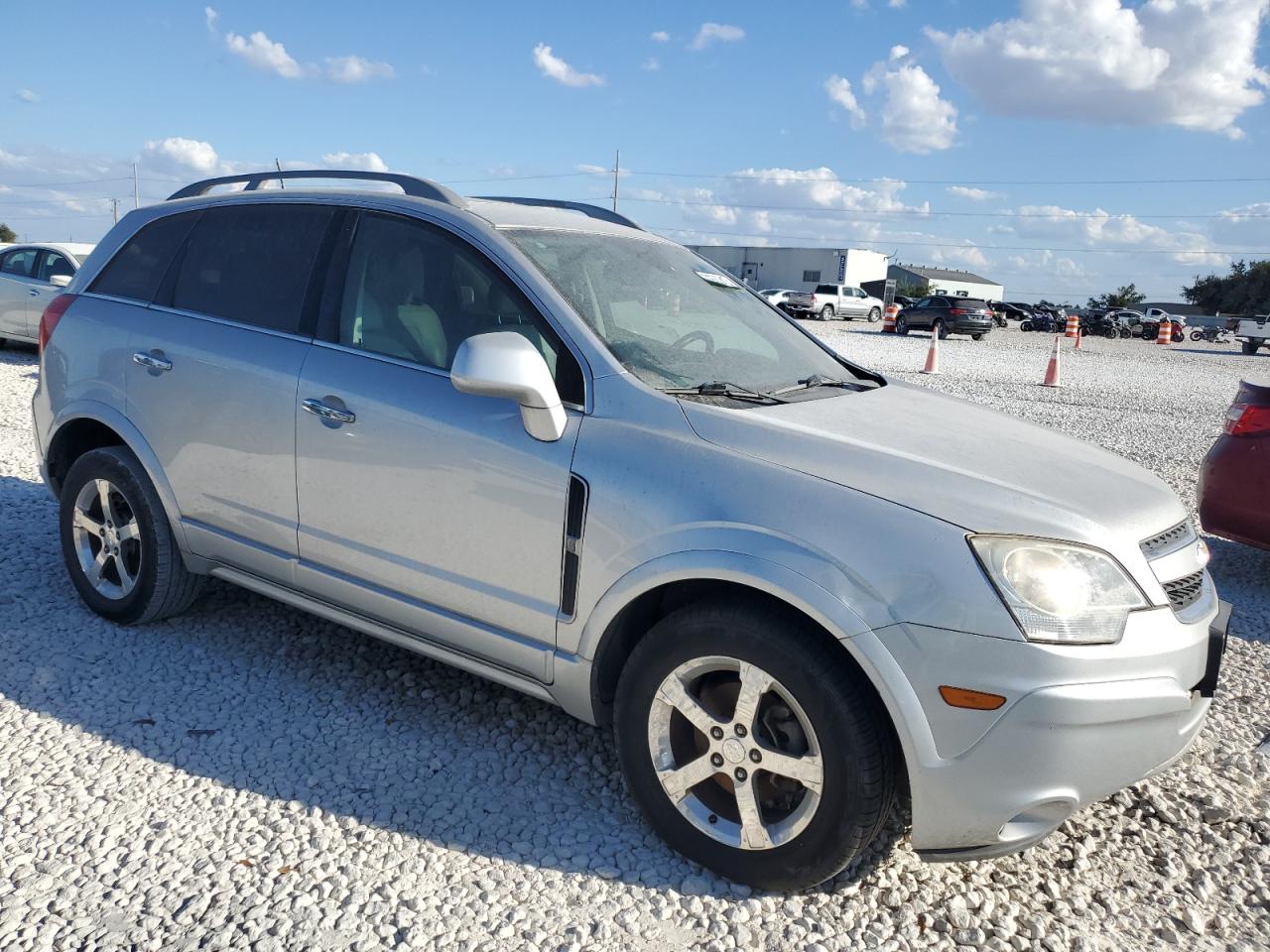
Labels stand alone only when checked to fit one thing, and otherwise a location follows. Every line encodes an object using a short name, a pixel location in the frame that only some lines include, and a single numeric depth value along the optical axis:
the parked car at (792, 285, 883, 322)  44.28
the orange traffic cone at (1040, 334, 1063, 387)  16.92
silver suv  2.31
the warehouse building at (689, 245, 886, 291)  66.31
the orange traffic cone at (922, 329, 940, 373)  18.28
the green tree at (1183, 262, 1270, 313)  83.56
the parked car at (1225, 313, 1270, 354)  35.84
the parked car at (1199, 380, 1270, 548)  5.08
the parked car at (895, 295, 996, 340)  34.31
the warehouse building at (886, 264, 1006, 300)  101.06
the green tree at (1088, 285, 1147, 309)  95.44
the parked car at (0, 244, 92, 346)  12.16
